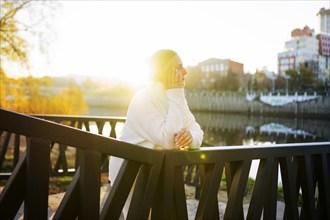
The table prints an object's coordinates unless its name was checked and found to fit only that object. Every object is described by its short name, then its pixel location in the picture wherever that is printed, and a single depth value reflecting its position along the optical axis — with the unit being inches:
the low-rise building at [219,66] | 3691.7
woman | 66.8
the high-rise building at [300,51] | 3302.2
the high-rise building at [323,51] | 2972.4
